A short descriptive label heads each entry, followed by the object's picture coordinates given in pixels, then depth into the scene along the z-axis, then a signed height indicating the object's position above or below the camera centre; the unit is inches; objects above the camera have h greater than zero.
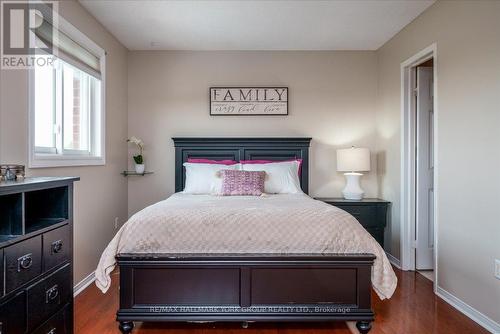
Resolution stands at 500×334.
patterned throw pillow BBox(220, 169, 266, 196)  127.7 -5.9
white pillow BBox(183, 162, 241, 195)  135.1 -4.2
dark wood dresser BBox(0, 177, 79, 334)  58.6 -17.9
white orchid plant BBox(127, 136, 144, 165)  159.5 +12.6
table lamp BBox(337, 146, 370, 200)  150.9 +1.1
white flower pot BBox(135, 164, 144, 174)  159.8 -0.1
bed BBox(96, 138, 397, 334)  84.7 -27.5
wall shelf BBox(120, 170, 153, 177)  159.1 -2.1
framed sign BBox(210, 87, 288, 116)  164.4 +34.9
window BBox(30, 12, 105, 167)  97.0 +22.0
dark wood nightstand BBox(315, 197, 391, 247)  148.0 -20.3
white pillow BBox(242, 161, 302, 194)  137.9 -3.8
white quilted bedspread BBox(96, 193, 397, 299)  85.3 -18.5
